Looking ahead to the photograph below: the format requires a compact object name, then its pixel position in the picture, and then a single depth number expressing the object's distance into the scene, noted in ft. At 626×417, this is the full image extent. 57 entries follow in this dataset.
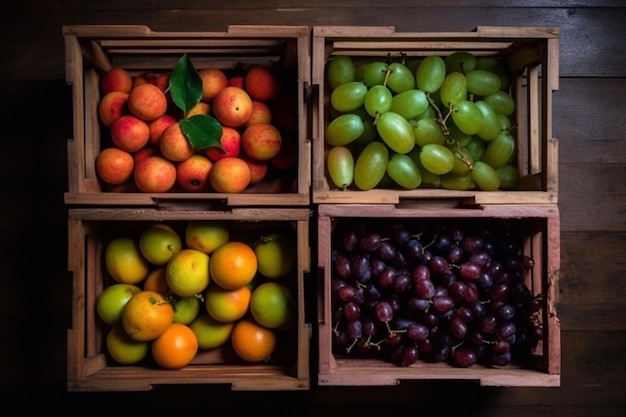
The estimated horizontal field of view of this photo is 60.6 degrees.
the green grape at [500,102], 3.85
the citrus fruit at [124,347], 3.63
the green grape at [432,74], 3.66
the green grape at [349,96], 3.61
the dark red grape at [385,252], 3.61
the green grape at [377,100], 3.57
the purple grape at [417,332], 3.53
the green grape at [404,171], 3.59
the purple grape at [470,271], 3.56
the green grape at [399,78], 3.70
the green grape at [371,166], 3.57
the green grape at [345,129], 3.59
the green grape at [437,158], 3.54
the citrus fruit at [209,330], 3.73
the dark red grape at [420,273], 3.55
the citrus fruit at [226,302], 3.57
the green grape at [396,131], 3.51
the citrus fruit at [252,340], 3.63
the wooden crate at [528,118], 3.50
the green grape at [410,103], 3.61
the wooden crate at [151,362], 3.49
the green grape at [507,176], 3.84
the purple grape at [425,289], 3.50
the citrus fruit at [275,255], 3.68
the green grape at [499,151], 3.77
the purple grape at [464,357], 3.54
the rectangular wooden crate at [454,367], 3.46
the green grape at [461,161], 3.61
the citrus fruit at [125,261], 3.72
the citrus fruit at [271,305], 3.58
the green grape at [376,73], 3.72
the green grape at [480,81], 3.77
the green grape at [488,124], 3.69
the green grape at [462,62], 3.81
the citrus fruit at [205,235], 3.63
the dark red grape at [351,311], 3.56
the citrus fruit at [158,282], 3.71
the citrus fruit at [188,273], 3.49
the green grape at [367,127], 3.73
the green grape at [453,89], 3.61
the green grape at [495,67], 3.94
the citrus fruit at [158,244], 3.64
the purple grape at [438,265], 3.57
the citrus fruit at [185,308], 3.68
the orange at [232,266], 3.44
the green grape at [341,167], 3.63
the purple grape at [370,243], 3.57
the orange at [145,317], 3.42
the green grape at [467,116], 3.57
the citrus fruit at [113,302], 3.60
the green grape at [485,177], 3.68
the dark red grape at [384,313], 3.52
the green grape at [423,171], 3.70
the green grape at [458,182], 3.72
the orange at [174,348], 3.51
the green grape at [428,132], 3.64
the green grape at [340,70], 3.76
